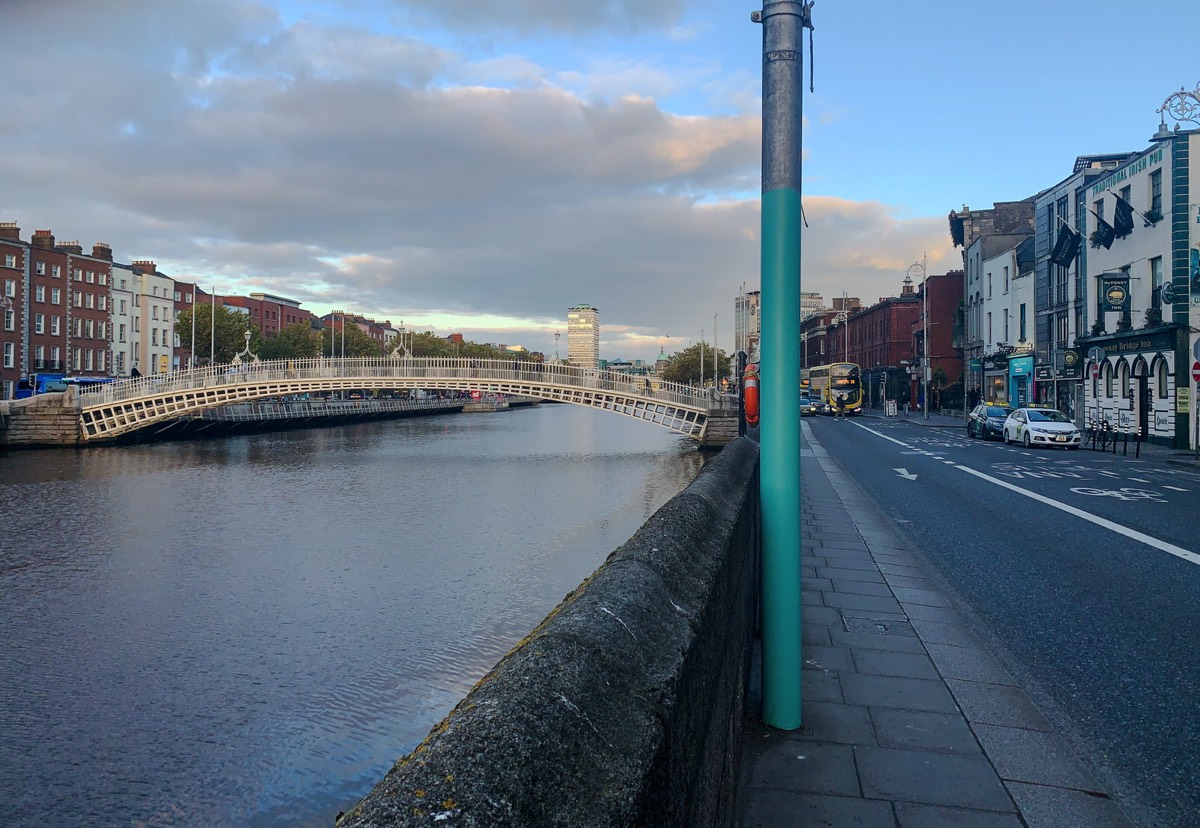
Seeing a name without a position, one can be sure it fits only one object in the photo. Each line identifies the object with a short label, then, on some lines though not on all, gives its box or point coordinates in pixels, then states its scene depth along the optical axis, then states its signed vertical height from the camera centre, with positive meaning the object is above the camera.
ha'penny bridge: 47.25 +0.52
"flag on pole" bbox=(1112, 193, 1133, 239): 35.66 +7.48
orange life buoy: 15.76 +0.08
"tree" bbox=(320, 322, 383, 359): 108.94 +6.94
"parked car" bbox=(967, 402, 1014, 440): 35.03 -0.80
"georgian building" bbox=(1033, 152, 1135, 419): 41.81 +5.69
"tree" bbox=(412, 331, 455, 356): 128.62 +7.80
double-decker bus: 63.84 +1.06
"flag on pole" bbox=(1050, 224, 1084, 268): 41.77 +7.44
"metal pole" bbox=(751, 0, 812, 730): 4.15 +0.05
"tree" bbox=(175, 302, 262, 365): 81.56 +6.16
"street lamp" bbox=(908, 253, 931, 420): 57.04 +2.62
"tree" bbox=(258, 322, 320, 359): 97.12 +5.80
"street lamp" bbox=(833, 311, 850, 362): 107.12 +8.81
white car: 30.19 -0.97
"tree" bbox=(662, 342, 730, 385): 120.81 +4.75
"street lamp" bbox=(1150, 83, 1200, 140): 31.27 +10.81
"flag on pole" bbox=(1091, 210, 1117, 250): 37.34 +7.16
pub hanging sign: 34.81 +4.39
